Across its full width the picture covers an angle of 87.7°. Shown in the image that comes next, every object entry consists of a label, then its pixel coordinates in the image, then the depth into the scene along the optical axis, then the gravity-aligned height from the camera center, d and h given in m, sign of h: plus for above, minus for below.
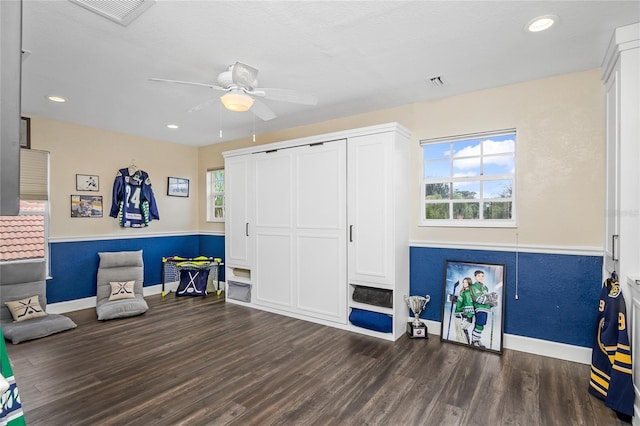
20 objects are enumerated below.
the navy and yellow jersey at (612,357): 2.25 -1.01
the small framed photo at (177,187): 5.97 +0.47
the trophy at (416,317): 3.69 -1.16
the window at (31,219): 4.15 -0.10
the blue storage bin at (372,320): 3.62 -1.18
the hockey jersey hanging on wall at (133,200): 5.19 +0.21
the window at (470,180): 3.54 +0.39
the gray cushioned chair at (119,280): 4.36 -1.00
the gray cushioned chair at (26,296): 3.60 -1.03
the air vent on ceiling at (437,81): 3.24 +1.33
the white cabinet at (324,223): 3.71 -0.11
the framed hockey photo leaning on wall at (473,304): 3.39 -0.95
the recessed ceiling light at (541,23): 2.27 +1.35
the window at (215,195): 6.27 +0.34
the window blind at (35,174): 4.32 +0.49
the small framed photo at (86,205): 4.80 +0.10
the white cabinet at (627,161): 2.39 +0.42
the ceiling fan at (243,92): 2.77 +1.04
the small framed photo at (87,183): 4.83 +0.43
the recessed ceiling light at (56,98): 3.68 +1.27
